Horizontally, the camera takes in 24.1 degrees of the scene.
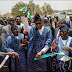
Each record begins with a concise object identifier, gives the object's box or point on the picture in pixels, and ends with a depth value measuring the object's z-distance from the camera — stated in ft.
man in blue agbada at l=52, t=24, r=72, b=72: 13.67
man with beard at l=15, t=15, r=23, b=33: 22.81
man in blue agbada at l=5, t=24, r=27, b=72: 15.90
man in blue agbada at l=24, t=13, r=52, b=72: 15.25
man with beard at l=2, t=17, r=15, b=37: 22.53
